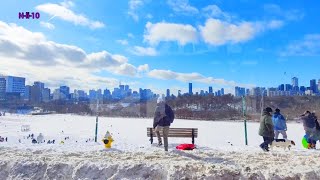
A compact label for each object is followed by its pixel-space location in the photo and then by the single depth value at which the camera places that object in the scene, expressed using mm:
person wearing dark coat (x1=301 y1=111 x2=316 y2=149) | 9497
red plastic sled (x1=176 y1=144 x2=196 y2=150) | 8154
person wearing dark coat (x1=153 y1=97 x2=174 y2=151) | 7427
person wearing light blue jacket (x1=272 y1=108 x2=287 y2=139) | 9673
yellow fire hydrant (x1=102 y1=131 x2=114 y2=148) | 8188
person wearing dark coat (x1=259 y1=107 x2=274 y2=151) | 8149
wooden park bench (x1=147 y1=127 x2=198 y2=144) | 10192
